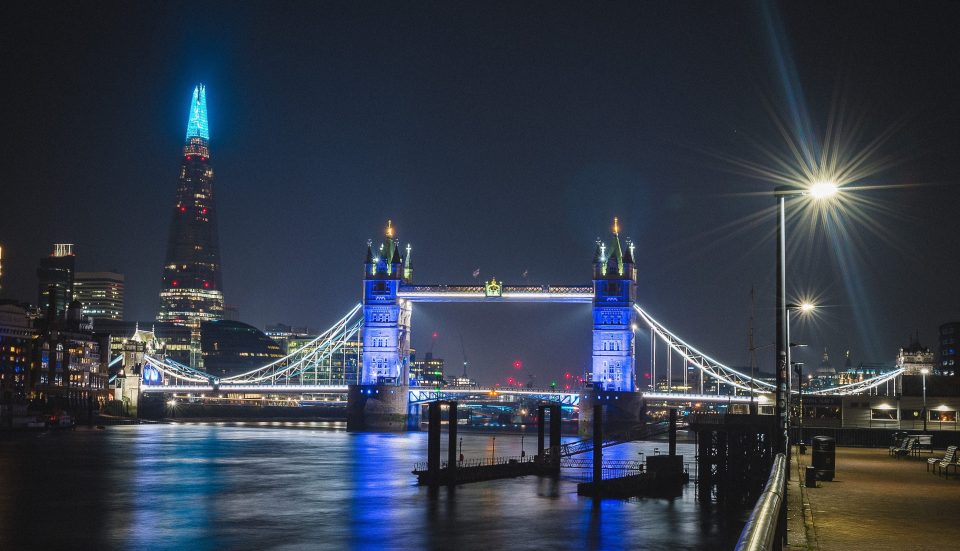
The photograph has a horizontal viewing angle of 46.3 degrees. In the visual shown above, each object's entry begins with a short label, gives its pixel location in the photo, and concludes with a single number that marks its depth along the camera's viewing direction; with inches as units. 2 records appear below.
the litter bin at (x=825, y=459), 1259.8
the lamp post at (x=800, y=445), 2074.1
